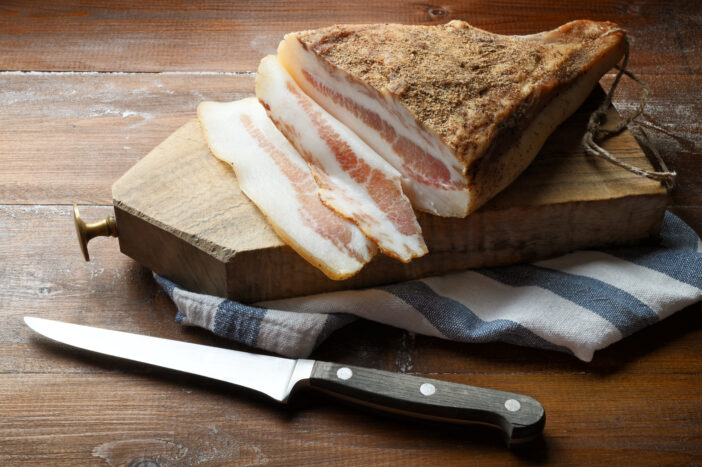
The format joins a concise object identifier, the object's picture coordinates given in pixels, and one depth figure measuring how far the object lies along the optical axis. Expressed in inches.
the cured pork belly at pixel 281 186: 30.6
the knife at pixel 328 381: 28.9
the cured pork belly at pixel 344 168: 30.7
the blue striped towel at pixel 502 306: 30.7
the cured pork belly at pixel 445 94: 30.8
